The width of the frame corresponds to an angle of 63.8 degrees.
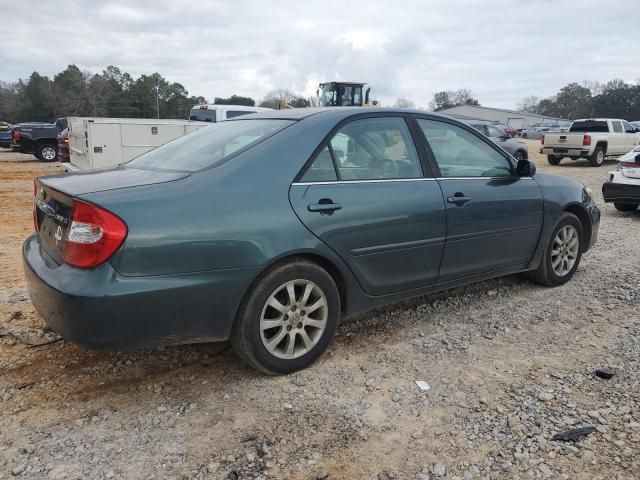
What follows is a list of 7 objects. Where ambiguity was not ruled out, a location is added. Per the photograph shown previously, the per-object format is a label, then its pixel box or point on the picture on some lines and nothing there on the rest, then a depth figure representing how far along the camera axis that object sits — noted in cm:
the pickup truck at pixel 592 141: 1839
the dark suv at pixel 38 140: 1798
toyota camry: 253
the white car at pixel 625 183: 873
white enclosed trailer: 946
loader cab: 2136
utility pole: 6768
